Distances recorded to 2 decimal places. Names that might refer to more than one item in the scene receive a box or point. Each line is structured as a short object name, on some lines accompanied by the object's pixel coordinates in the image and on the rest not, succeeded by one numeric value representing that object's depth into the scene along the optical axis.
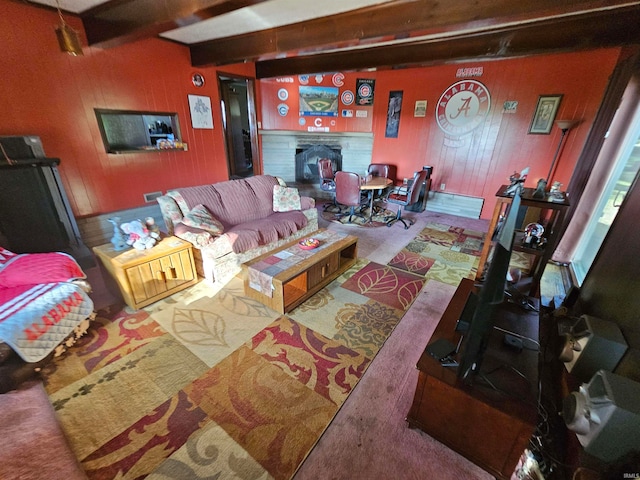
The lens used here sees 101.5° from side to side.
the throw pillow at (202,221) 2.63
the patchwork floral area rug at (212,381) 1.30
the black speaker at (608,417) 1.02
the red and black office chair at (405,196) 4.02
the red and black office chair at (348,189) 4.00
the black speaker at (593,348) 1.34
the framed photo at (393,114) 4.95
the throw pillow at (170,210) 2.72
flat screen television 0.97
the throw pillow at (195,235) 2.54
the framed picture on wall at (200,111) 3.97
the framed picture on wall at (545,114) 3.76
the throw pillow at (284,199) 3.50
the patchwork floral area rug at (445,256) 3.02
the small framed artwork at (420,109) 4.73
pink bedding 1.59
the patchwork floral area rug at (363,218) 4.46
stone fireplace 5.30
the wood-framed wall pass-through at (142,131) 3.70
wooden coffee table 2.20
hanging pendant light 1.90
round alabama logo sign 4.25
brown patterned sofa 2.64
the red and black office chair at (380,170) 5.14
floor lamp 3.45
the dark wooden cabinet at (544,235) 2.12
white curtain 2.53
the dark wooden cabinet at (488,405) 1.12
